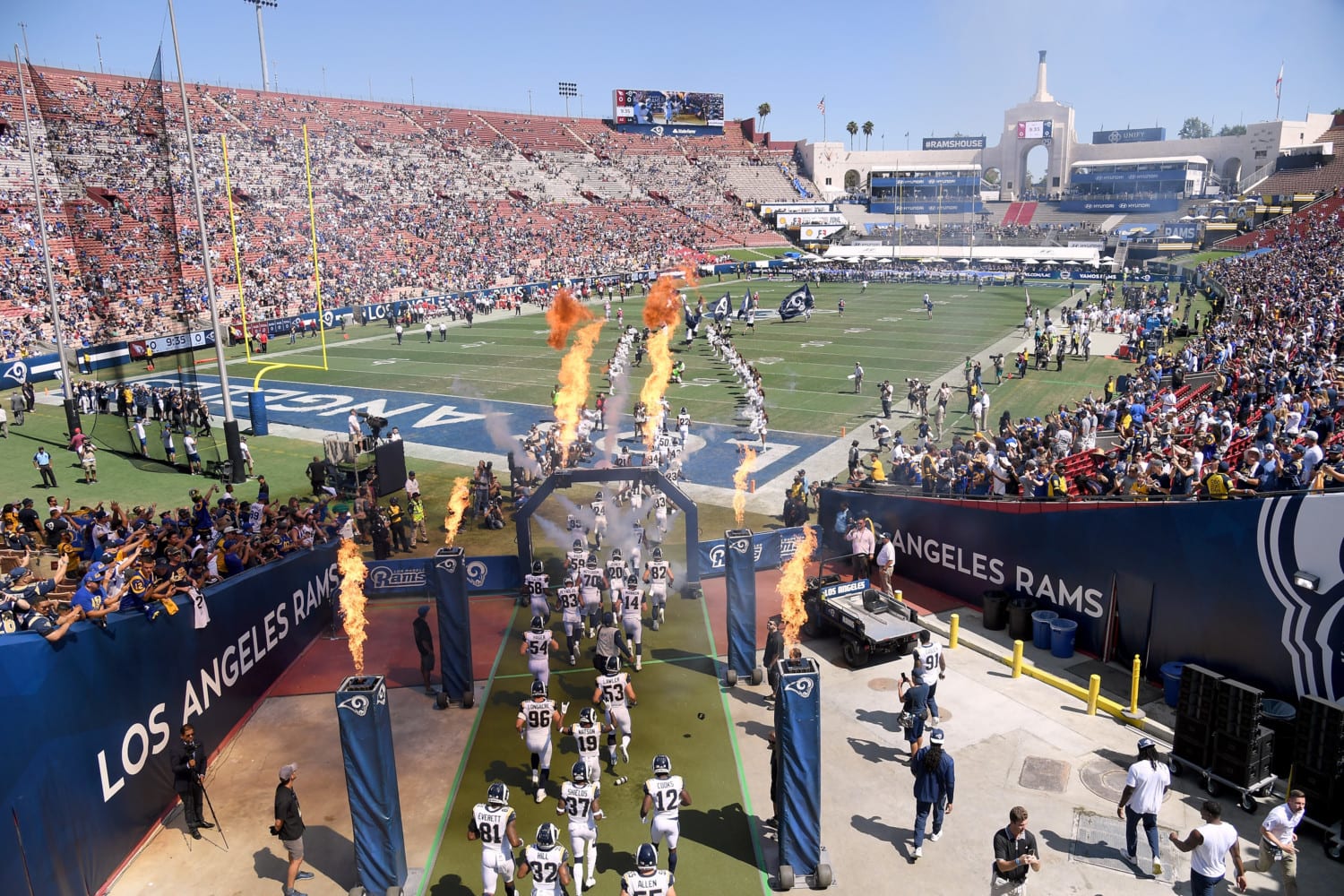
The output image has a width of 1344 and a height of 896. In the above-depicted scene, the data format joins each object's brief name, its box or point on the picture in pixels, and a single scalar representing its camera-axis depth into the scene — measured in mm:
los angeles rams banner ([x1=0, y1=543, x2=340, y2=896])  8297
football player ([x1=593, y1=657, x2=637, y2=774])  11352
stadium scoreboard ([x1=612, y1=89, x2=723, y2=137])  107688
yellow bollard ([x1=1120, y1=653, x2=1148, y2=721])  11859
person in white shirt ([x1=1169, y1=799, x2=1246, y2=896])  8023
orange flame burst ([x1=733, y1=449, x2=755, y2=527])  21156
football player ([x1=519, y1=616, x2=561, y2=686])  12578
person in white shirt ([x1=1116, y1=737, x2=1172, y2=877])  8867
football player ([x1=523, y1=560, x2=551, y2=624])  14842
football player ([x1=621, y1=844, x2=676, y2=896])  7652
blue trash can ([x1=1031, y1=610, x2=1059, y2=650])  14289
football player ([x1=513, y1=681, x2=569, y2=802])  10820
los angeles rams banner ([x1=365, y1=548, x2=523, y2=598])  17609
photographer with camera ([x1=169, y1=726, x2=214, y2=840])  10086
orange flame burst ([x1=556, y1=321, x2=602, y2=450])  25766
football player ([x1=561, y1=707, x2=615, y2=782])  9828
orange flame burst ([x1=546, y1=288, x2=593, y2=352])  36816
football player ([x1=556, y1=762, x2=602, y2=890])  8914
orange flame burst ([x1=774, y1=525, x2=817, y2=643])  15309
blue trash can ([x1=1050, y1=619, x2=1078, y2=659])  13836
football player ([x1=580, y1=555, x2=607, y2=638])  15000
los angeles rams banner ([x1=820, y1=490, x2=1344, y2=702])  10656
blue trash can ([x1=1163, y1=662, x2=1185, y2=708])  12141
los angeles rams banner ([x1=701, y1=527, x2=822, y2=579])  17719
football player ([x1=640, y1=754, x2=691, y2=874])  8992
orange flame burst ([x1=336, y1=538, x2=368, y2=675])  16328
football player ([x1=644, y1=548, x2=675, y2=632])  15766
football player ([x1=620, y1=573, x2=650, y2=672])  14180
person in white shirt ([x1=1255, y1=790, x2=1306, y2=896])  8422
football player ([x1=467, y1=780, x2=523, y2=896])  8492
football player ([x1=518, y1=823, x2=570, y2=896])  8070
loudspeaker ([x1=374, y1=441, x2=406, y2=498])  22703
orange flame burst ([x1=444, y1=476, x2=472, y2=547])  21141
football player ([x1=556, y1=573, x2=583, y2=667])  14727
